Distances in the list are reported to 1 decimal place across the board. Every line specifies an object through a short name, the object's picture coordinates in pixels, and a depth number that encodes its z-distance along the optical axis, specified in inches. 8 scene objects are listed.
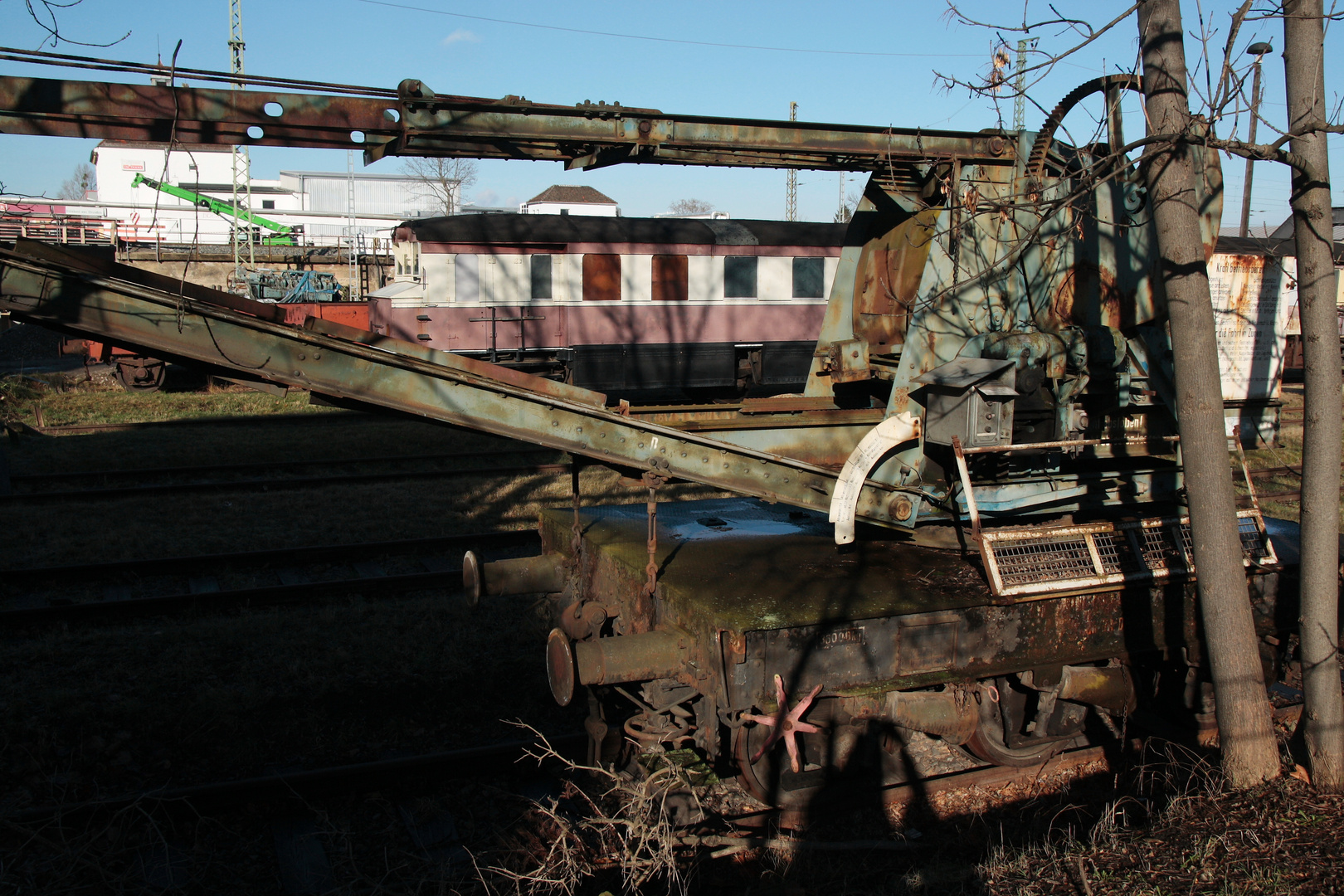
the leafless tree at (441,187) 1925.4
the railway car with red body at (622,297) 641.6
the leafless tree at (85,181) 3024.1
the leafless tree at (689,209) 3536.4
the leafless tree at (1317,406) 143.5
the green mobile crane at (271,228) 1538.8
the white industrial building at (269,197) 1941.4
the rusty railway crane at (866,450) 146.5
